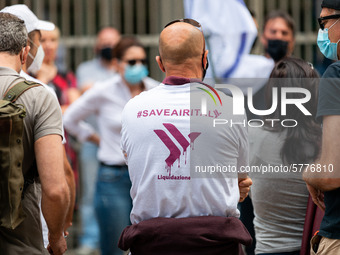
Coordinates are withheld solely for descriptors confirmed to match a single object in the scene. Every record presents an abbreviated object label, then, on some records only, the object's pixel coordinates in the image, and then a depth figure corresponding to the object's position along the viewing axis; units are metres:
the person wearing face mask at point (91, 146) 16.05
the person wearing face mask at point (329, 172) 6.77
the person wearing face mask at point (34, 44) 8.71
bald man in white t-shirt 7.05
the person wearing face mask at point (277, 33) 11.84
